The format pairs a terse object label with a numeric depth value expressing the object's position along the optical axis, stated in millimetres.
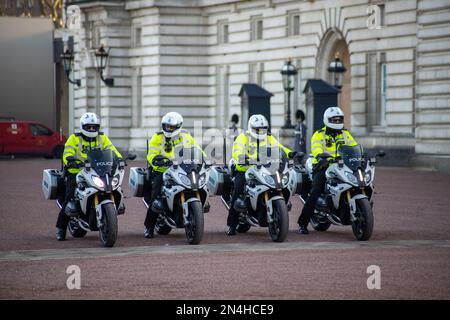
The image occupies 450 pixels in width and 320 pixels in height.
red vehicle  55375
